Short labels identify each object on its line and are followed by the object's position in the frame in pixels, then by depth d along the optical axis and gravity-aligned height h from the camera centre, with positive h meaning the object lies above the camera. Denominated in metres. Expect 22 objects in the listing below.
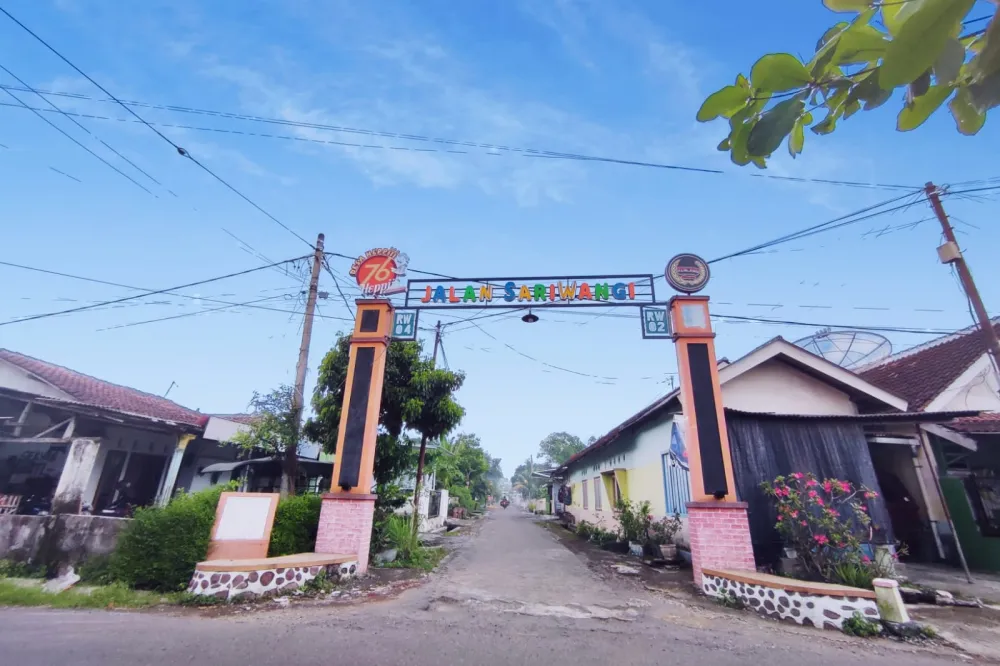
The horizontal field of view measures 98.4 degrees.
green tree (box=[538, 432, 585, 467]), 63.81 +6.51
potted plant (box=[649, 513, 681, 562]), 9.55 -0.93
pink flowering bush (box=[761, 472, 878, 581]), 6.48 -0.44
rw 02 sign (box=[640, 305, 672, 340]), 8.96 +3.37
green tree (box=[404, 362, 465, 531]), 10.66 +1.99
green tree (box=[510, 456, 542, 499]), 83.09 +1.71
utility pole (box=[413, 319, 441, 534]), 11.02 +0.22
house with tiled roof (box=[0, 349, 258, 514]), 8.96 +0.95
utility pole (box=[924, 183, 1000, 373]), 7.45 +4.13
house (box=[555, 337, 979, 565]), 8.11 +1.14
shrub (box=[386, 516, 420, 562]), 9.06 -1.04
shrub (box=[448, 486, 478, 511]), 28.16 -0.48
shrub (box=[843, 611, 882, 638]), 5.10 -1.45
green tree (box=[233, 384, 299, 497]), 9.63 +1.02
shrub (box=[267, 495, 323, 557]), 7.65 -0.70
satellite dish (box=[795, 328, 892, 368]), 14.90 +4.89
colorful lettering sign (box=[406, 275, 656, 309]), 9.67 +4.27
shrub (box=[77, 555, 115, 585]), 6.72 -1.34
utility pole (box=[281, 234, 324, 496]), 9.64 +1.79
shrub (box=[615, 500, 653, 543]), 10.90 -0.68
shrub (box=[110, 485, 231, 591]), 6.57 -0.94
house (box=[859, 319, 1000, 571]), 8.67 +1.10
